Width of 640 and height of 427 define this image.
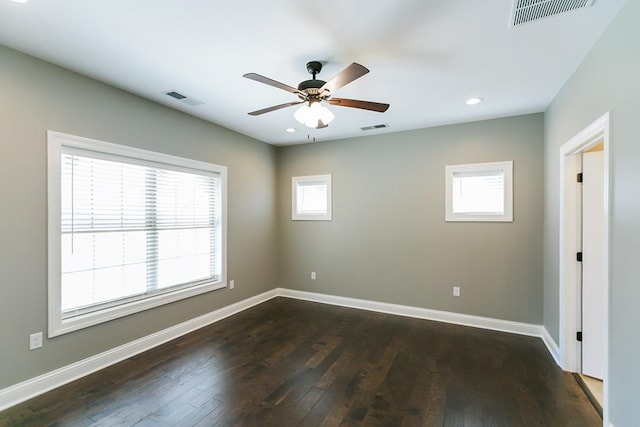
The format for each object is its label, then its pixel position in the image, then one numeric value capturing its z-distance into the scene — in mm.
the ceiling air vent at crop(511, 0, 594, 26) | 1650
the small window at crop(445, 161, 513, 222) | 3650
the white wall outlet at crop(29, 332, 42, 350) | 2297
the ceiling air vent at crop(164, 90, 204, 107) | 3010
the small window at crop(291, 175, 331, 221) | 4910
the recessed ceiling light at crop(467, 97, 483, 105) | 3117
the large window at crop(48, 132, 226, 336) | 2510
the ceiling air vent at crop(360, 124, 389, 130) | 4059
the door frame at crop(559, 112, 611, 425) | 2646
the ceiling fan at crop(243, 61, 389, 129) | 2230
